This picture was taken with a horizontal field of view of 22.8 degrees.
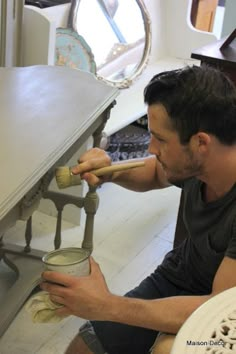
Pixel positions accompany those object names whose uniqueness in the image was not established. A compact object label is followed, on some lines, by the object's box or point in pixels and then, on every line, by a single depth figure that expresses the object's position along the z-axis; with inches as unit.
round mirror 99.8
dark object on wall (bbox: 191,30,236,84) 77.6
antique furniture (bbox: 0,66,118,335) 44.8
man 45.1
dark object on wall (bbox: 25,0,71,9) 89.4
